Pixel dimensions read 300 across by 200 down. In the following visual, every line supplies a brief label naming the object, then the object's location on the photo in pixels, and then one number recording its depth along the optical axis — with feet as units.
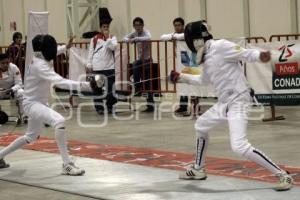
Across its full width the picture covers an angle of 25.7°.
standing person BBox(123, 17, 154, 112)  42.68
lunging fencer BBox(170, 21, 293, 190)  18.76
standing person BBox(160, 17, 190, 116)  39.37
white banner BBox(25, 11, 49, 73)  35.83
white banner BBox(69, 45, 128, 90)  45.85
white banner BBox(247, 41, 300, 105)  35.55
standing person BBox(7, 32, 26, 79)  51.24
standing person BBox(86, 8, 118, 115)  40.27
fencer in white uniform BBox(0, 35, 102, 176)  22.18
